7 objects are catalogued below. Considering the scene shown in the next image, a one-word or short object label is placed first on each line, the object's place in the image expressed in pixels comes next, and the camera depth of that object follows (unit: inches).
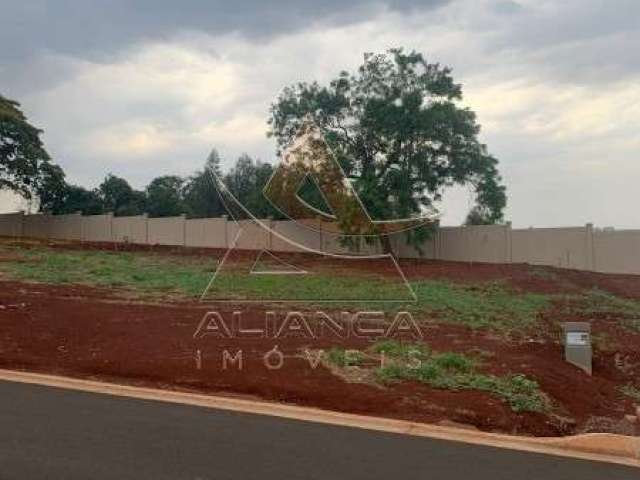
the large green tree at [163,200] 2714.1
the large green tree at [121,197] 2679.6
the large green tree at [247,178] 1752.0
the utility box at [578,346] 473.4
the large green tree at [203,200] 2657.5
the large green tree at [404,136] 1498.5
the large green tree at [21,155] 1876.2
